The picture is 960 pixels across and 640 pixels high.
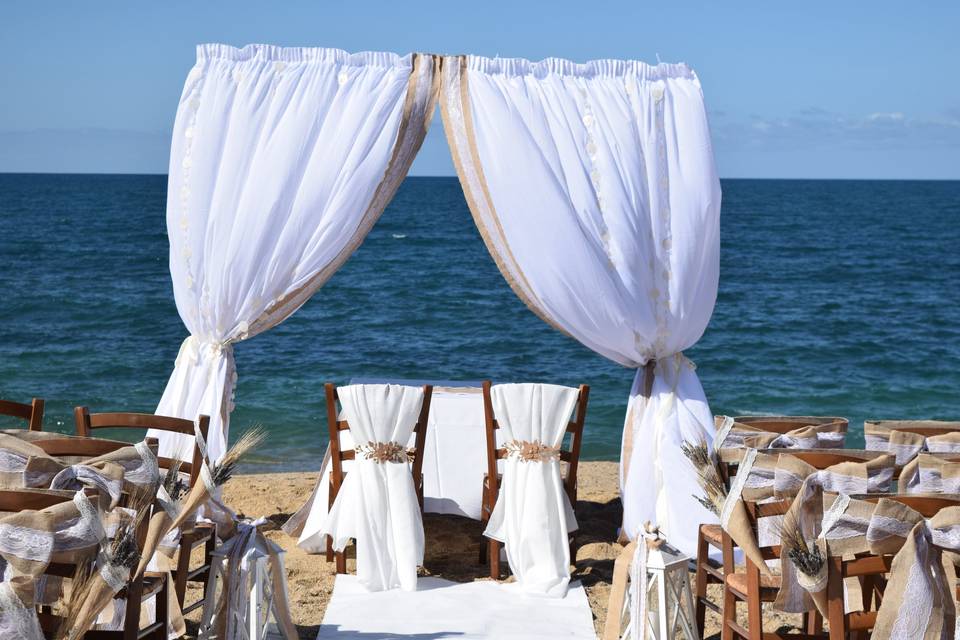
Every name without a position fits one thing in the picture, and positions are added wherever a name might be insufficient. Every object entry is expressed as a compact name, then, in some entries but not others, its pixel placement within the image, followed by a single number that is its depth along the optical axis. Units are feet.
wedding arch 17.13
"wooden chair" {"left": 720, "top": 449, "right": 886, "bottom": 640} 11.42
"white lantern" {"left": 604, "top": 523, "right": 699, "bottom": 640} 12.75
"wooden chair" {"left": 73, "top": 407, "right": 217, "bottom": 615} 13.30
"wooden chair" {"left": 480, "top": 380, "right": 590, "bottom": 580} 16.22
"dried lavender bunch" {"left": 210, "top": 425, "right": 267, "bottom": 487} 11.90
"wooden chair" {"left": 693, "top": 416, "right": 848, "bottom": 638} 13.64
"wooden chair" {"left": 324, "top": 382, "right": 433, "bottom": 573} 16.28
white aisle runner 14.44
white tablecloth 17.58
